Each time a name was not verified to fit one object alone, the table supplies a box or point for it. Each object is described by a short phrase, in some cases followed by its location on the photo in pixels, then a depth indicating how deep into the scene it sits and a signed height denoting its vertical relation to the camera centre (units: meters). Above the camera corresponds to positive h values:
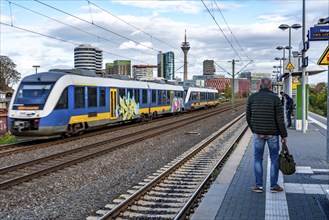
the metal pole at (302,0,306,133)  18.89 -0.18
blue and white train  15.70 -0.45
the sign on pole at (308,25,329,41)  8.19 +1.15
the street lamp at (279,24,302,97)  29.17 +4.43
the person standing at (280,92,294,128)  20.84 -0.71
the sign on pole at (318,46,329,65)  7.57 +0.58
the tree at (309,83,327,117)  40.26 -1.23
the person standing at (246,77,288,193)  7.17 -0.55
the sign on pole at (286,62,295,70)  22.47 +1.31
